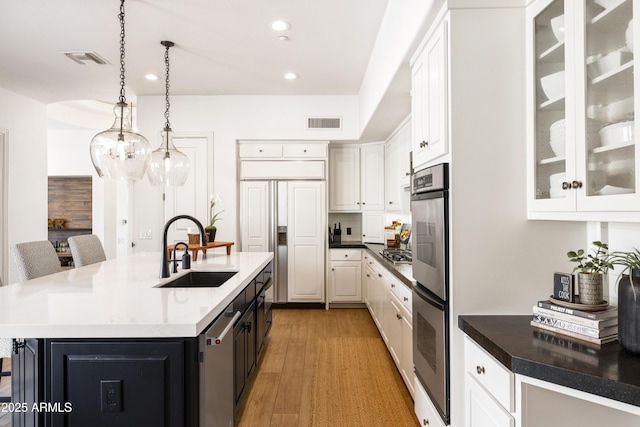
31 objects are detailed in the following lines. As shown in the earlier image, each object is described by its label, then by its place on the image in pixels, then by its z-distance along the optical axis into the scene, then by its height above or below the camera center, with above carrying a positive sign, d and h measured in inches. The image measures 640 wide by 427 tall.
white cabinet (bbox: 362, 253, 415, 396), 101.3 -32.5
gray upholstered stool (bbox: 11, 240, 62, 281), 101.7 -11.6
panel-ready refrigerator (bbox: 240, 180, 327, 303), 202.8 -6.8
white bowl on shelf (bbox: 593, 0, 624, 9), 47.4 +27.5
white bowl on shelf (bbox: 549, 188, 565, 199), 58.4 +3.7
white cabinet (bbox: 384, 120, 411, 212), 163.2 +24.6
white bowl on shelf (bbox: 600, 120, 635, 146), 45.3 +10.4
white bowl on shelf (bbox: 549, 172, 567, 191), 58.5 +5.8
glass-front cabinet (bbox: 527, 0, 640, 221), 46.4 +15.1
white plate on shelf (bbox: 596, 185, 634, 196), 46.4 +3.3
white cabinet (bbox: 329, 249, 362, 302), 206.1 -31.5
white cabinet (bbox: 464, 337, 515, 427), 51.5 -26.3
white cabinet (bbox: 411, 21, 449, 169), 70.4 +24.8
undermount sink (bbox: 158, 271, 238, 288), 110.0 -17.6
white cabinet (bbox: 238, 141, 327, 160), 203.8 +36.6
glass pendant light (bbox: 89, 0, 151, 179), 99.6 +18.2
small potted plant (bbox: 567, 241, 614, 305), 54.4 -9.6
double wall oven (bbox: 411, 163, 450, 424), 69.4 -13.1
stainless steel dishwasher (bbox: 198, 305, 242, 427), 59.6 -27.3
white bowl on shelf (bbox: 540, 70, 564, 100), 58.5 +21.2
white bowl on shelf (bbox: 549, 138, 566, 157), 58.2 +11.1
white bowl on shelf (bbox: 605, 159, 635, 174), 45.6 +6.4
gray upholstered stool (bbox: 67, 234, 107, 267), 125.2 -11.0
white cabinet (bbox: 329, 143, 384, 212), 215.3 +22.6
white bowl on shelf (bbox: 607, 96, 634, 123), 45.4 +13.2
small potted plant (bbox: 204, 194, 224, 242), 155.3 -6.0
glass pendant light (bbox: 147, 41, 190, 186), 123.2 +17.5
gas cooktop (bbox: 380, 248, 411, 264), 132.1 -14.9
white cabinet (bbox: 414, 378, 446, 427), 75.3 -41.6
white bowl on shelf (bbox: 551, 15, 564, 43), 57.8 +29.8
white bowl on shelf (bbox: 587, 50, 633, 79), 46.6 +19.9
